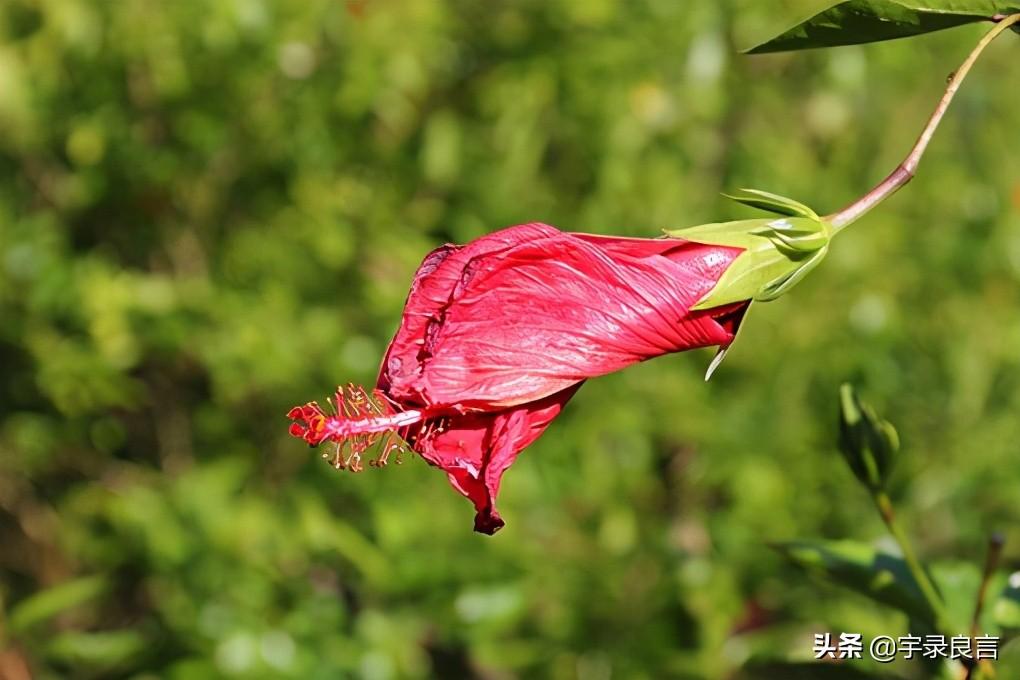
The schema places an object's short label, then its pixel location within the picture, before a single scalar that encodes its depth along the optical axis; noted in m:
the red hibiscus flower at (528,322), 0.56
